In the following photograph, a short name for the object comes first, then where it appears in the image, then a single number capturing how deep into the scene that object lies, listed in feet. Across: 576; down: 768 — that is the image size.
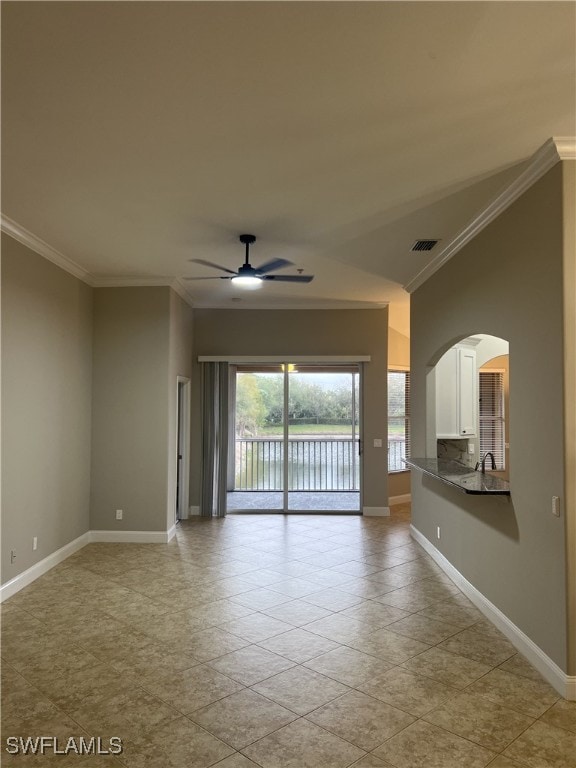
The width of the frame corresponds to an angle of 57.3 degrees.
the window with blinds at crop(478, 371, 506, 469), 29.25
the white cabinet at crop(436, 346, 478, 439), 20.16
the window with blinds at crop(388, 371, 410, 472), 29.14
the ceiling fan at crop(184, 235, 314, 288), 14.62
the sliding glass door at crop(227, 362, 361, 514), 25.99
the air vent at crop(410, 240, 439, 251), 15.33
